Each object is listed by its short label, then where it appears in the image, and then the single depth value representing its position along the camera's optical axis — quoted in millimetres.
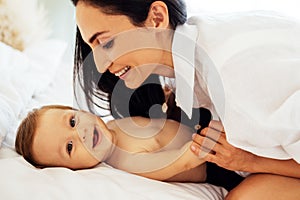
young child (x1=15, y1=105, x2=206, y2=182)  947
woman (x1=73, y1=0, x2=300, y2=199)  889
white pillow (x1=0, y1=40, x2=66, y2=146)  1136
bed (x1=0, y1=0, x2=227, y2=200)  796
